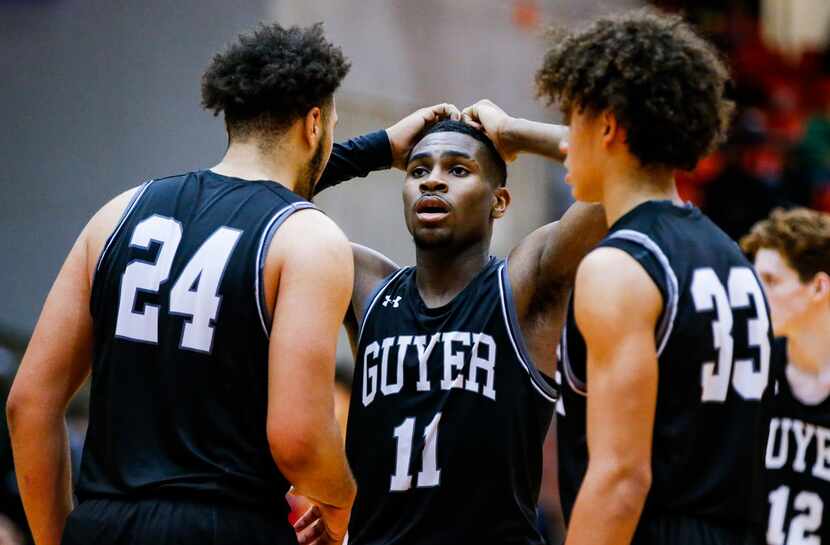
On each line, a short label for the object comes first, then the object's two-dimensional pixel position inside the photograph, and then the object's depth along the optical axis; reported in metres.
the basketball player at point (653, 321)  6.28
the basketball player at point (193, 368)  7.14
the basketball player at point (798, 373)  12.25
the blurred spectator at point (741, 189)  23.41
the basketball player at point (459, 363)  8.69
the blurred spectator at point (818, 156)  26.16
